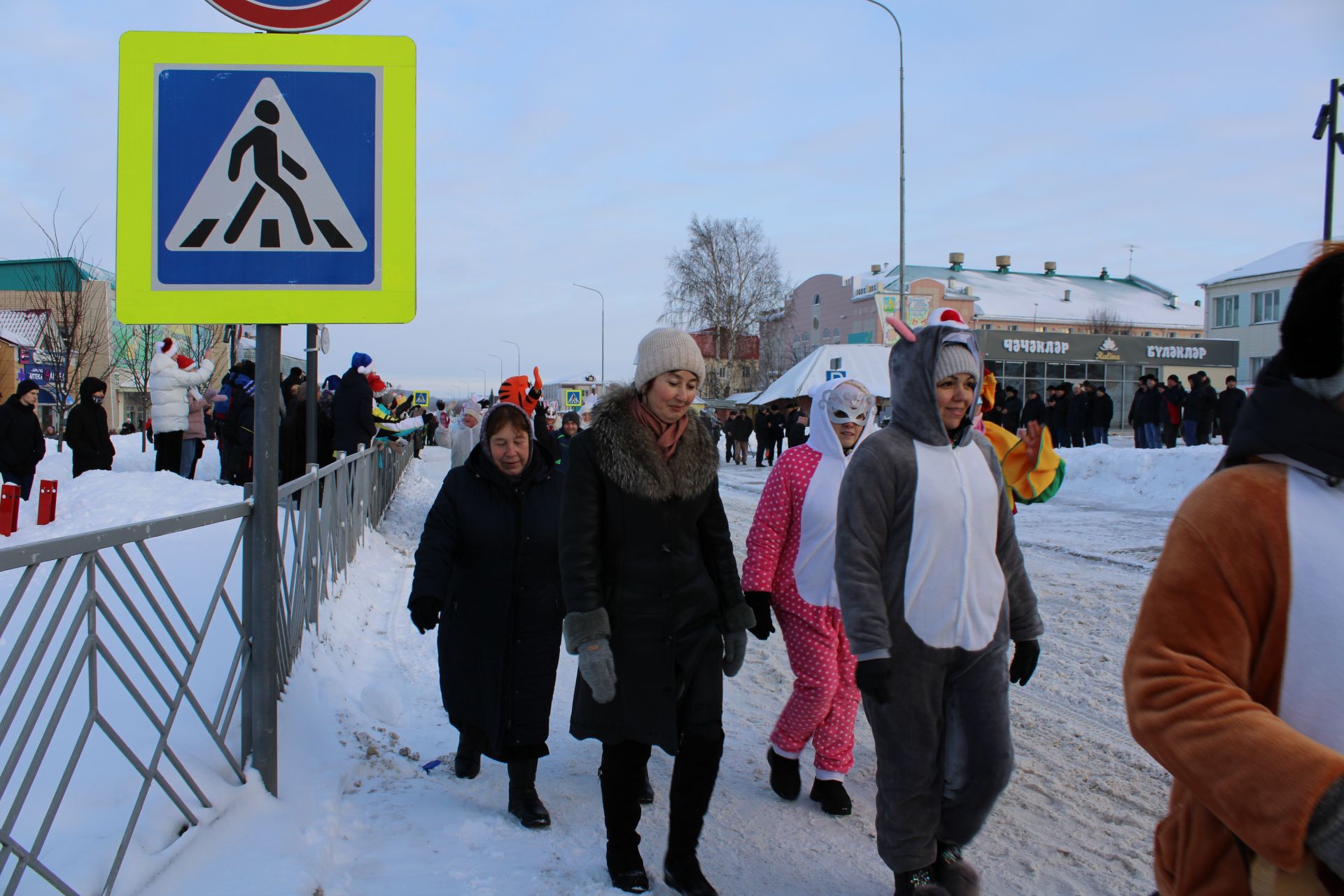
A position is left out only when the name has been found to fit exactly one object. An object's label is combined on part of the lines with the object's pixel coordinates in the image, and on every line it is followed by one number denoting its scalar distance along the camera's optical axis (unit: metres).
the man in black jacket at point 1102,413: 21.45
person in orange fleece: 1.38
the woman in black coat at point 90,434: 11.84
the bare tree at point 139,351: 22.52
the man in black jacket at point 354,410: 10.85
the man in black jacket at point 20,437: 10.75
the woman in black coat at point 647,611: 3.07
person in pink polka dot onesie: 3.99
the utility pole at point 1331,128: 14.05
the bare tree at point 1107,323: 62.59
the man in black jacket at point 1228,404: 18.33
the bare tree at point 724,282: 52.12
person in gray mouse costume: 2.90
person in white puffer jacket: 11.20
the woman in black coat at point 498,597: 3.85
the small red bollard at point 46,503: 9.06
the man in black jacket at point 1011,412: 22.67
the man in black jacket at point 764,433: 26.81
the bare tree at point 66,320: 19.20
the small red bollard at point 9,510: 8.27
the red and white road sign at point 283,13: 3.13
